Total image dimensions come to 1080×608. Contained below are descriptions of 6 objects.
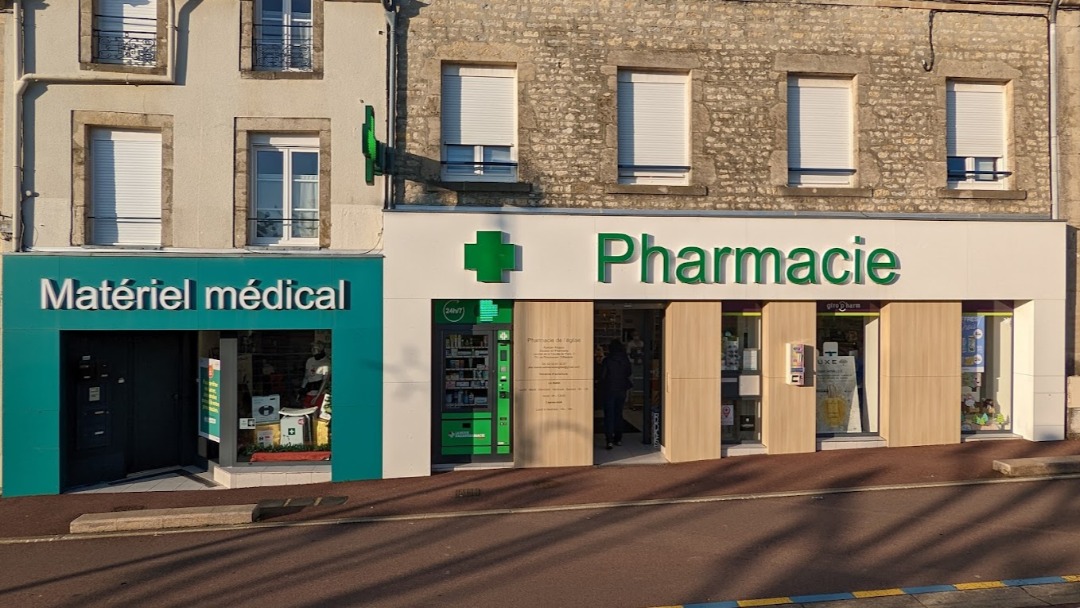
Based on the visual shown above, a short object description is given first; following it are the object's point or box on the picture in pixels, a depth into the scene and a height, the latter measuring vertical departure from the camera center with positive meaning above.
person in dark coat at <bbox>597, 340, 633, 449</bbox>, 10.55 -1.24
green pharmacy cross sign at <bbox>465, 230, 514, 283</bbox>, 9.23 +0.69
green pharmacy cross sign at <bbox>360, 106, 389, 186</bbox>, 8.77 +2.02
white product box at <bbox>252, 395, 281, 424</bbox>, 9.62 -1.47
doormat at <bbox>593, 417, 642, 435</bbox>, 11.25 -1.99
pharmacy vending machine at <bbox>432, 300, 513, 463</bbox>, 9.60 -1.18
